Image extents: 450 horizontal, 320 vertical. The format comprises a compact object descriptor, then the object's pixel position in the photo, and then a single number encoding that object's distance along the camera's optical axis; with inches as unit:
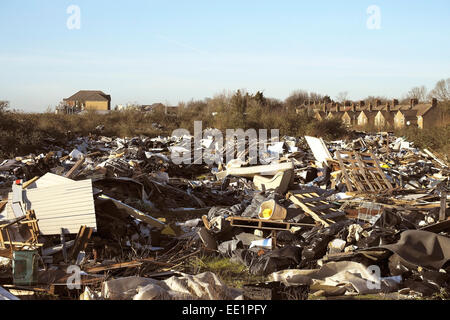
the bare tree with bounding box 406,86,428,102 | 2254.7
